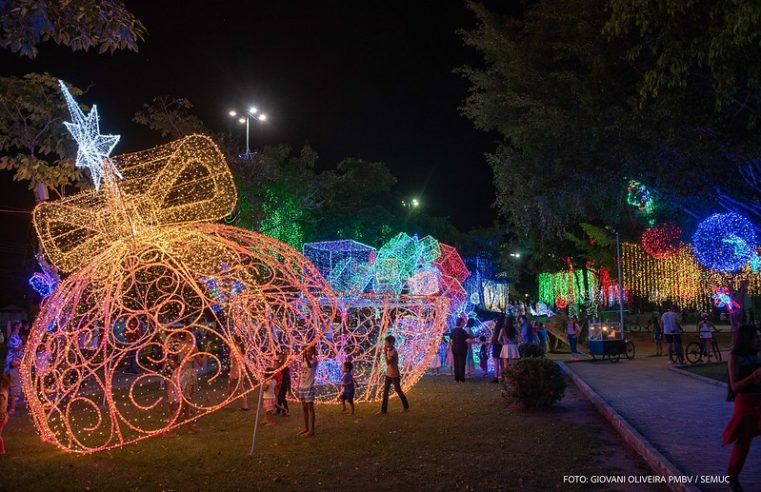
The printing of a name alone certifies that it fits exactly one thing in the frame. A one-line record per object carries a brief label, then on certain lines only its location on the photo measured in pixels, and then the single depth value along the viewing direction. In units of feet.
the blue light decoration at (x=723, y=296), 53.24
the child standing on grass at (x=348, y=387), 37.60
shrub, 35.68
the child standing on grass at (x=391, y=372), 37.11
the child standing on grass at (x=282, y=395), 37.63
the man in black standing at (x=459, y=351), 52.90
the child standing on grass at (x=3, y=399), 27.73
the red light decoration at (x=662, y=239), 58.90
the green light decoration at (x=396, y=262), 62.54
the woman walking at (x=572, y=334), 74.13
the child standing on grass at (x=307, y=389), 30.71
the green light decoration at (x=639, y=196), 49.37
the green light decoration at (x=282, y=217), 78.18
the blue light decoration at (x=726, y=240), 43.75
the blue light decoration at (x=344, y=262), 61.62
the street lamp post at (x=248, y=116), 69.26
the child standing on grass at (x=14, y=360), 36.65
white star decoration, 26.45
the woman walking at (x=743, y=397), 18.54
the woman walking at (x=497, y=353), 53.42
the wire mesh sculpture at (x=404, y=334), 41.42
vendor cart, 66.69
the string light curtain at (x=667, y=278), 84.99
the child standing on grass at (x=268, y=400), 35.29
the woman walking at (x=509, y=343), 50.29
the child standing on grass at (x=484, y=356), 62.44
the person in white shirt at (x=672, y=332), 60.59
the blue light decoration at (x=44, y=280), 42.83
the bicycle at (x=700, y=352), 61.21
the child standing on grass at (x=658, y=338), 78.12
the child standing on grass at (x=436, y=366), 59.41
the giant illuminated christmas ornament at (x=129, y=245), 27.17
